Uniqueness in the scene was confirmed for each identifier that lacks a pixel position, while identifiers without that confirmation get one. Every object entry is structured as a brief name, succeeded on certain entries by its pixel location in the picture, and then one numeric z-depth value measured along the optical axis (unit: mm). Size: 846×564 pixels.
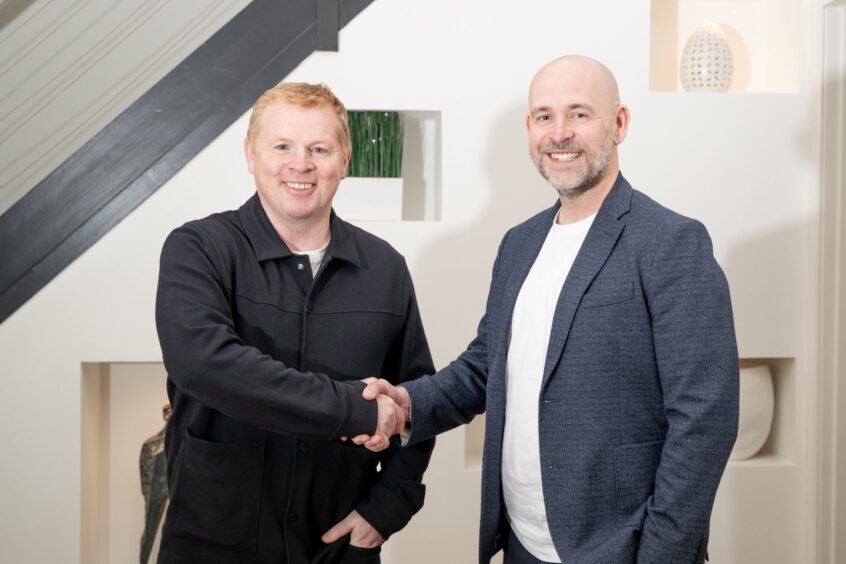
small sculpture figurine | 3037
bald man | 1459
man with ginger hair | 1630
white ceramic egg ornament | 2857
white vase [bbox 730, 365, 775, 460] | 2848
